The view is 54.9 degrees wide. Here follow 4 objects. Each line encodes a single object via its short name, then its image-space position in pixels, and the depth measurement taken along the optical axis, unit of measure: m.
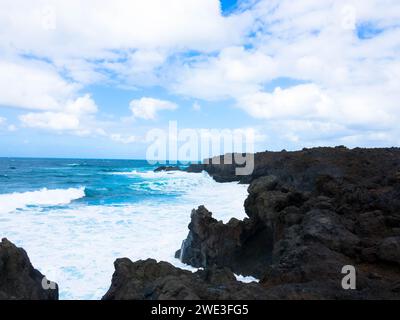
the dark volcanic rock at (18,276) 7.82
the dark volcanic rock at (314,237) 7.06
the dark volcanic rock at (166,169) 86.06
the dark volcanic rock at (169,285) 5.29
